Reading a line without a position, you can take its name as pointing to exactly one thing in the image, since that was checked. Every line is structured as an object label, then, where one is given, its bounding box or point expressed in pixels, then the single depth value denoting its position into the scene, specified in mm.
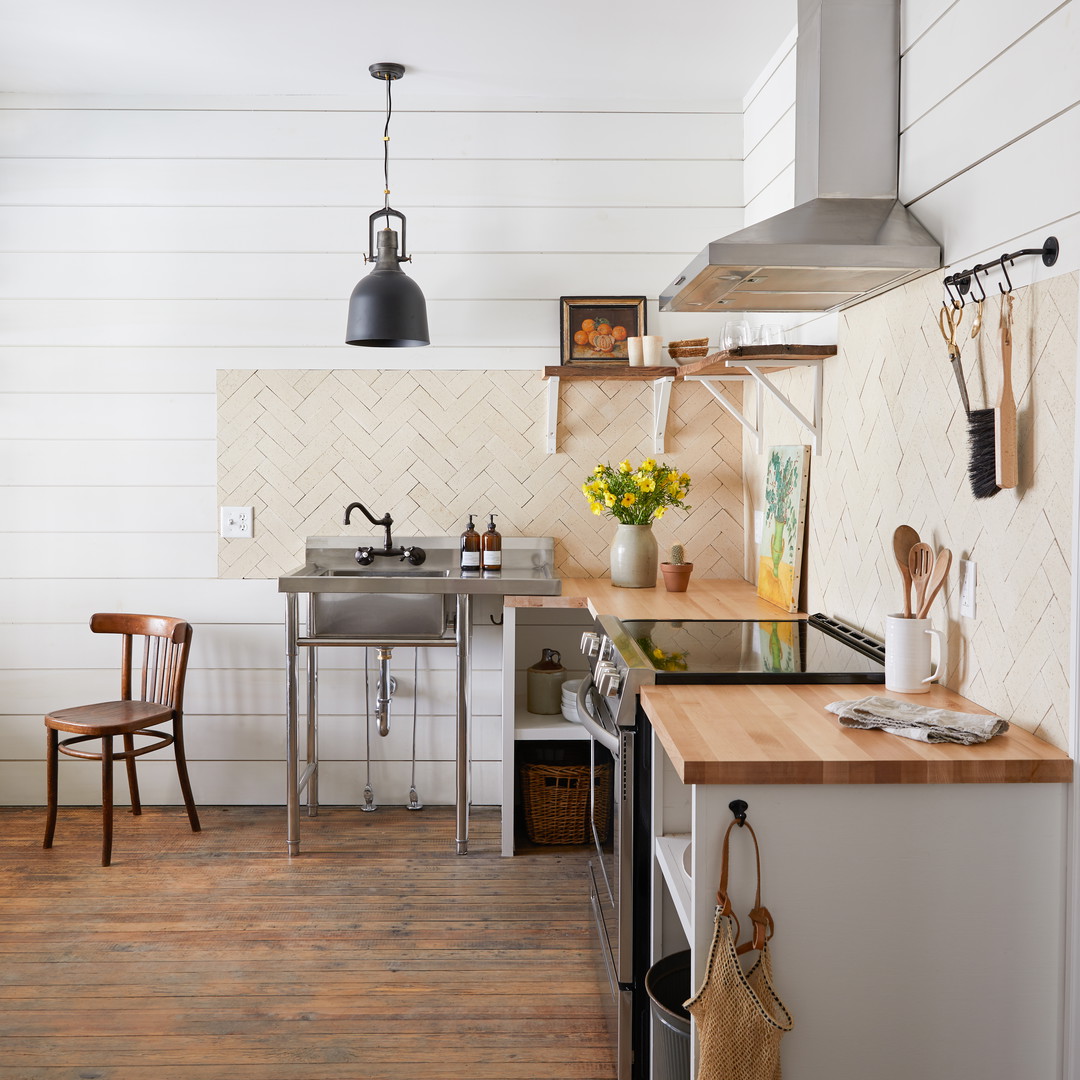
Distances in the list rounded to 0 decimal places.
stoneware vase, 3385
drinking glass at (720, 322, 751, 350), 2699
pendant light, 3260
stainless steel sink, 3230
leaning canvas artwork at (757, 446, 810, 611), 3010
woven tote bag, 1475
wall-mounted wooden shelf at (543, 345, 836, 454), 2668
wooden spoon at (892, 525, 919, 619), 2176
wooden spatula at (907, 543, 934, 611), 1998
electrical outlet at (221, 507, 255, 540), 3736
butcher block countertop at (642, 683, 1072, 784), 1524
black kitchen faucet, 3568
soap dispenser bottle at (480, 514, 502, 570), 3410
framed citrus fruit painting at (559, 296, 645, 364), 3672
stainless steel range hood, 2090
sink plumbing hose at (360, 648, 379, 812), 3758
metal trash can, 1809
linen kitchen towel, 1633
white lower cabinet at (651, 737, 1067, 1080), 1545
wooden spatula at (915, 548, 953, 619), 1931
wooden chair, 3229
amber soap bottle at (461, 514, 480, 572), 3486
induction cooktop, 2068
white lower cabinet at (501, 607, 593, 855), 3312
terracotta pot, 3320
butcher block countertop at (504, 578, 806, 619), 2930
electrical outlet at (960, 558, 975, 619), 1924
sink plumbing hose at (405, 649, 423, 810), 3748
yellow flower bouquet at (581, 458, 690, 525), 3344
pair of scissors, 1863
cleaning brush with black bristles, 1708
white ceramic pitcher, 1940
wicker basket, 3355
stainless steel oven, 2076
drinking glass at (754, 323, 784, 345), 2696
